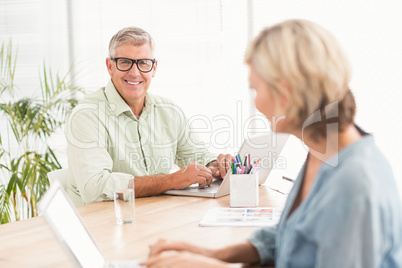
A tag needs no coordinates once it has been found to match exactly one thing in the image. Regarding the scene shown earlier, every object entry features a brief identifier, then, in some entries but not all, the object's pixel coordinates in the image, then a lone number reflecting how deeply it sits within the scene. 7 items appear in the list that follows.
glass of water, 1.66
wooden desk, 1.37
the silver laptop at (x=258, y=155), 1.92
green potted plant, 3.18
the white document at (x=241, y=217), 1.57
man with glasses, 2.05
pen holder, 1.81
